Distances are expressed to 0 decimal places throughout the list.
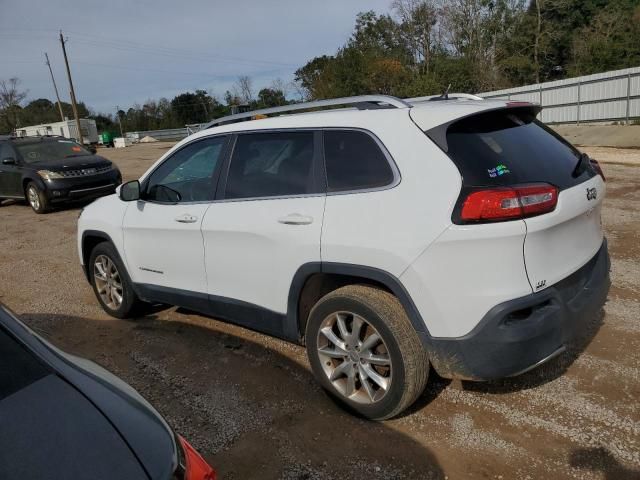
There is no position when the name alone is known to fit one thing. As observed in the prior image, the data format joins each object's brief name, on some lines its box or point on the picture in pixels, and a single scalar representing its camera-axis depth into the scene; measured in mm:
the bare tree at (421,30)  39844
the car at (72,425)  1412
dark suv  11258
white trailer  47562
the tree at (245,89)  63653
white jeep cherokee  2551
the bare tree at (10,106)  66062
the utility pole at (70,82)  40969
